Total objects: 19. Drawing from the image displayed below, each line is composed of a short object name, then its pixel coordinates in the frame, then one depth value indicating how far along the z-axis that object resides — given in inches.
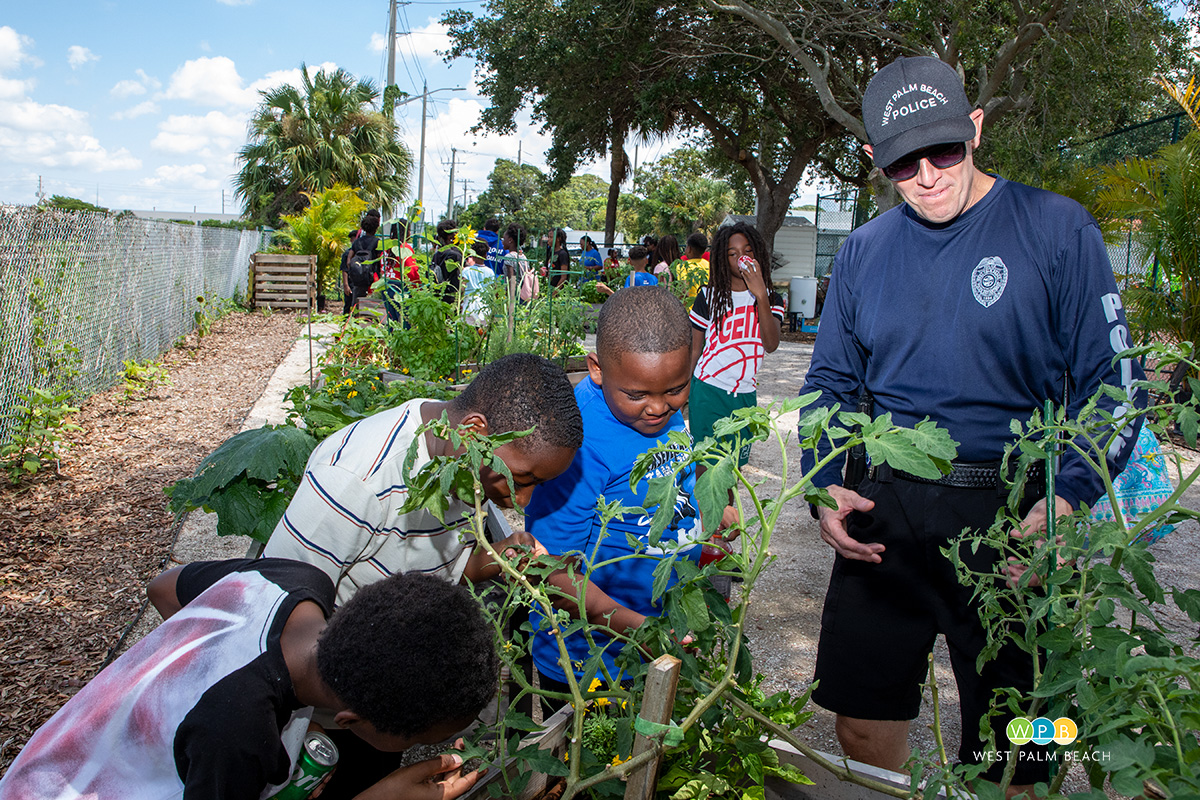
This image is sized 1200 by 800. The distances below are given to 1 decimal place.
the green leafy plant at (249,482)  96.6
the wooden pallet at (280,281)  655.1
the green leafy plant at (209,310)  480.7
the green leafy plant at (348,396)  139.9
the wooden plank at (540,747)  54.0
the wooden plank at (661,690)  42.8
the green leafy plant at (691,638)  43.6
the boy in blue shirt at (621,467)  77.3
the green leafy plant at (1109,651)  35.2
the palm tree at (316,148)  1054.4
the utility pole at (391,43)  1053.2
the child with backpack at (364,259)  440.5
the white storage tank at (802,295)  660.1
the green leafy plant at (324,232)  682.2
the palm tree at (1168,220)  284.0
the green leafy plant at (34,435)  195.0
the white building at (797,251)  791.7
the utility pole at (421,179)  1583.7
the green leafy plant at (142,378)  300.8
